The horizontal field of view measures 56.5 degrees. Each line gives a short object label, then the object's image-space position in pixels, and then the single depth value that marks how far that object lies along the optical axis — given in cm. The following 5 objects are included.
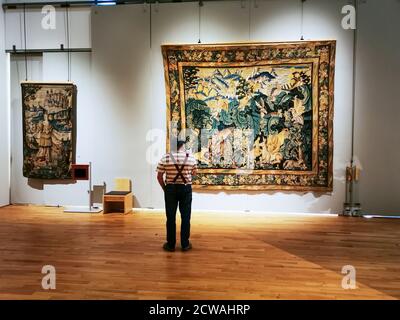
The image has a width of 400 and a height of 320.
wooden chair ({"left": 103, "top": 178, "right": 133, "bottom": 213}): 690
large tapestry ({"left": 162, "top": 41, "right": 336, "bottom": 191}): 684
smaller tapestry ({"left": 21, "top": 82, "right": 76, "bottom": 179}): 751
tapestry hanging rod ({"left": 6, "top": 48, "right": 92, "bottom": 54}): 755
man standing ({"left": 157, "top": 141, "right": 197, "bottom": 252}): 457
